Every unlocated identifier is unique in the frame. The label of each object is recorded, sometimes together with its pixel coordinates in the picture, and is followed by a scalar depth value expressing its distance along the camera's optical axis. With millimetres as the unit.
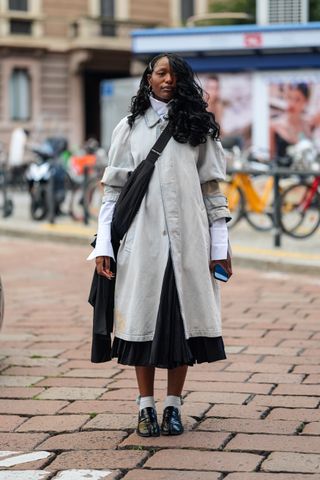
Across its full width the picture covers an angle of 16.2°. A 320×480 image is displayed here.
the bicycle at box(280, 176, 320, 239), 12341
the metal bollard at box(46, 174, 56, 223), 15127
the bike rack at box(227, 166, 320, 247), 11633
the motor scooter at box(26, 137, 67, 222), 15492
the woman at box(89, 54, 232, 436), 4645
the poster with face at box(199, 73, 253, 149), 18438
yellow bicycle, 13633
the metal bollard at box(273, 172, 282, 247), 11766
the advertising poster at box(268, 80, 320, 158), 17875
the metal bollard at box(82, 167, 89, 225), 14788
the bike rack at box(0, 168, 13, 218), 16703
